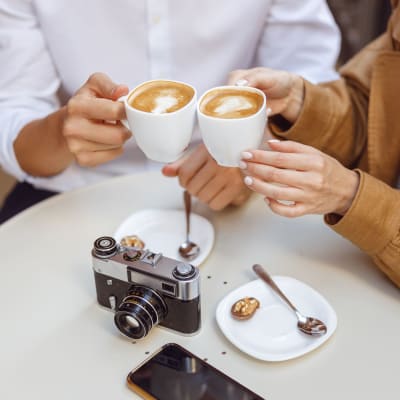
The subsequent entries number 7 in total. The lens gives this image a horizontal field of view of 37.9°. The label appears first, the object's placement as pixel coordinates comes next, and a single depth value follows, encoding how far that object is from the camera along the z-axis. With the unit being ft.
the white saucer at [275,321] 2.43
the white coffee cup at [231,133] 2.30
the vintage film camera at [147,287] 2.38
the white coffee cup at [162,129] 2.33
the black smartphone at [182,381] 2.24
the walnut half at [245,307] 2.57
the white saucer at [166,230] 3.07
